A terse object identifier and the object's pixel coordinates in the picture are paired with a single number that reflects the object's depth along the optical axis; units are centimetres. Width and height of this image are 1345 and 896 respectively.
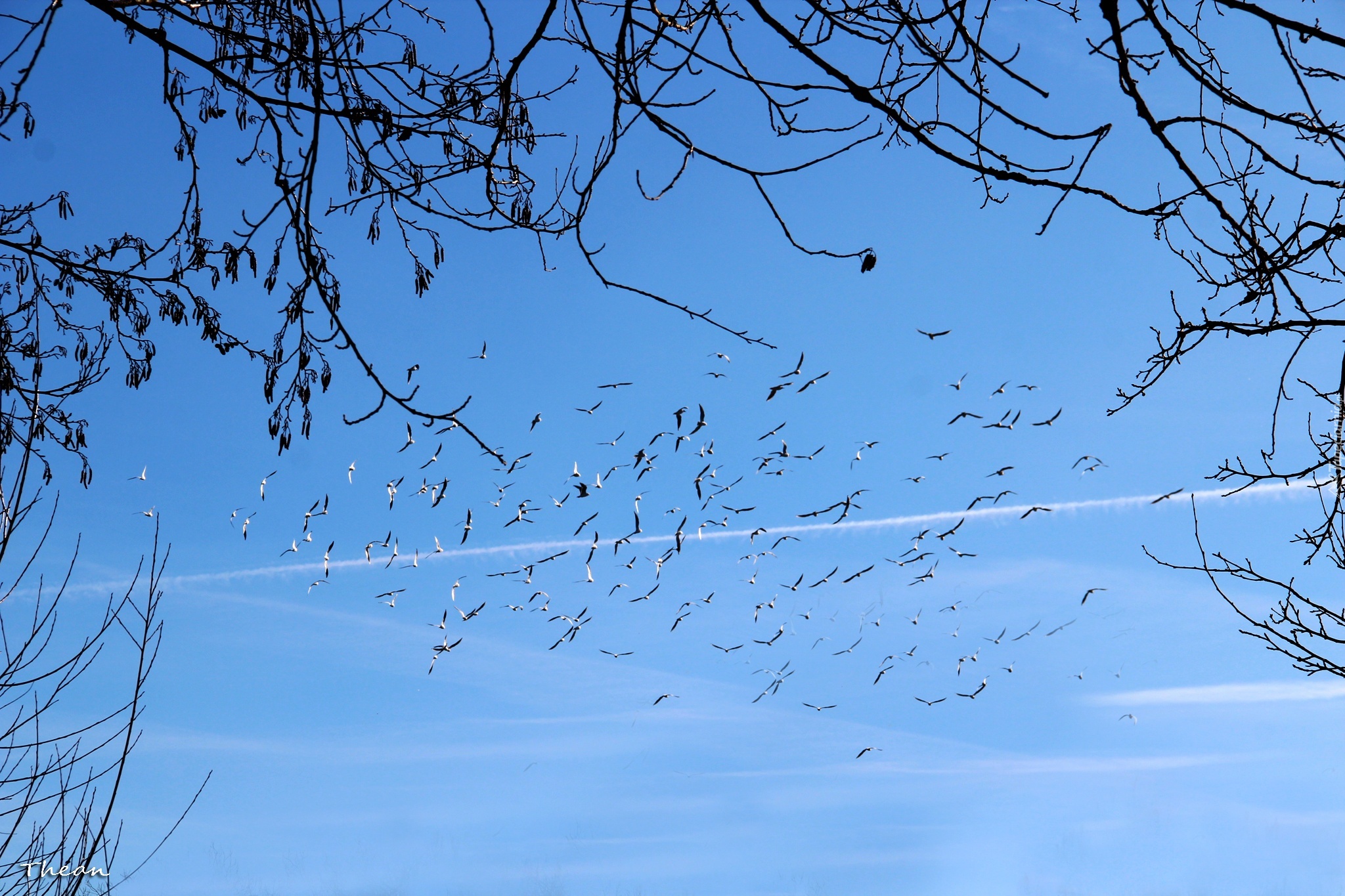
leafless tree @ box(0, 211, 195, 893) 636
